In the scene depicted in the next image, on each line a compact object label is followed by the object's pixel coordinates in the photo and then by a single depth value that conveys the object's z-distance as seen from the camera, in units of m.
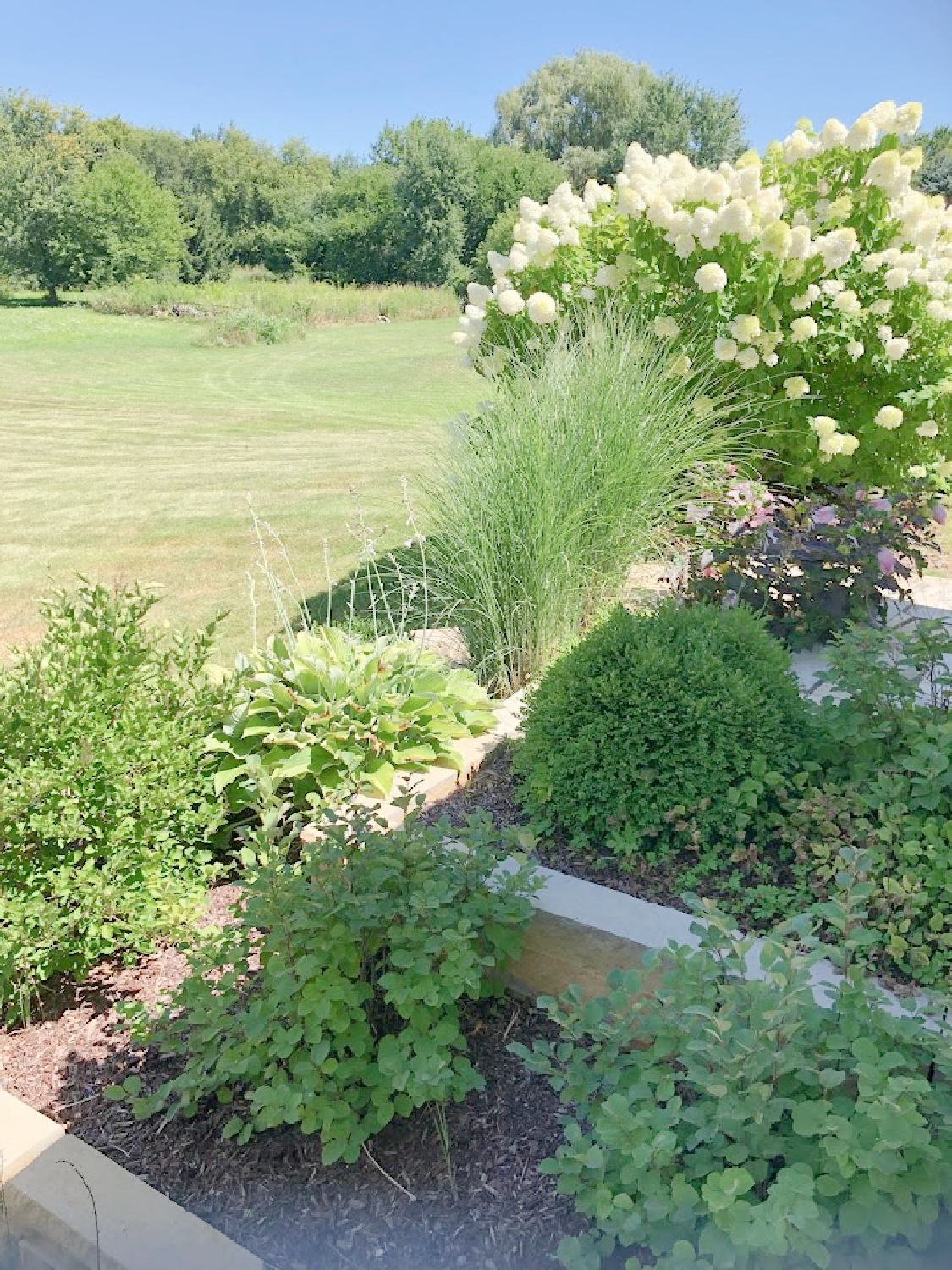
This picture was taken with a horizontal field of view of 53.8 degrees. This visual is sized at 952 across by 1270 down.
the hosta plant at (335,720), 2.43
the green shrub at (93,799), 1.91
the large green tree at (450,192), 30.09
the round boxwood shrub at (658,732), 2.10
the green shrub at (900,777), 1.72
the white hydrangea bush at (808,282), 4.02
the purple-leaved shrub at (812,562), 3.02
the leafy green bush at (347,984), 1.49
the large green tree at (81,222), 30.25
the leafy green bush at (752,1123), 1.10
